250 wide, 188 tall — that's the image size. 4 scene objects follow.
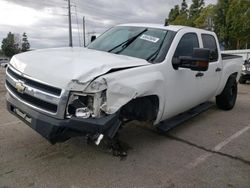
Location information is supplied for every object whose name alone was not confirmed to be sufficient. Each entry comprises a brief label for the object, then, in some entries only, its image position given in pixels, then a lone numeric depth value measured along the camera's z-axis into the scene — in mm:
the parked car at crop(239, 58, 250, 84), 9281
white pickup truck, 2108
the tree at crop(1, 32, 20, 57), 63430
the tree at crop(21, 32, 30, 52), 67976
